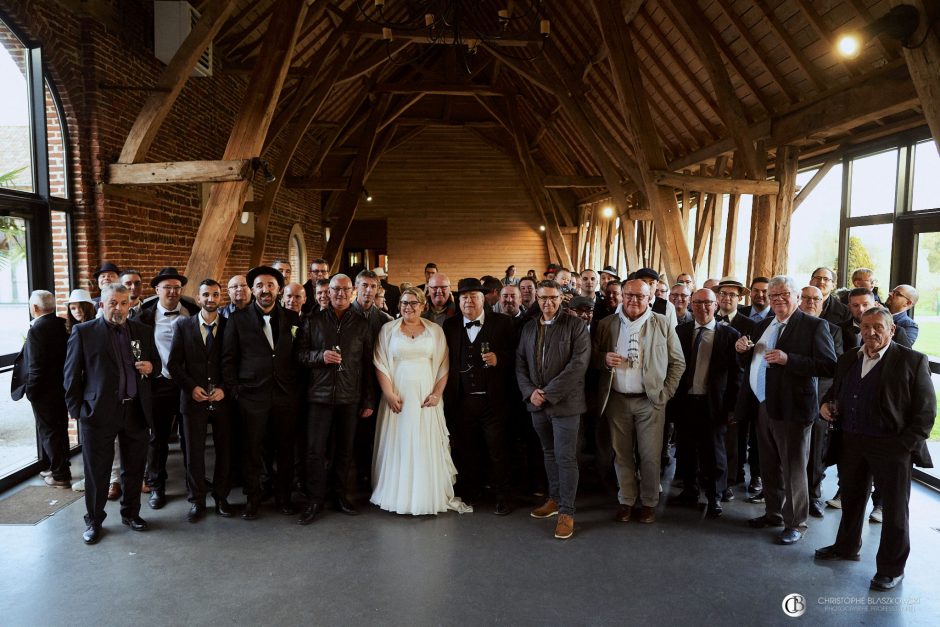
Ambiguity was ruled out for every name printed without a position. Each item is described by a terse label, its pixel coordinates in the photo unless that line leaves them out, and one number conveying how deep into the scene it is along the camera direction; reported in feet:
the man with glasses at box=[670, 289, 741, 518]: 14.01
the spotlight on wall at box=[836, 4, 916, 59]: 12.75
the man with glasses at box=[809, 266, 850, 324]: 15.42
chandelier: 19.99
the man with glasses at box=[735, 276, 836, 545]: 12.03
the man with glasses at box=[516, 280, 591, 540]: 12.92
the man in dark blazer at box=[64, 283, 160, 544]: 12.25
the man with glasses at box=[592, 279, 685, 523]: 13.24
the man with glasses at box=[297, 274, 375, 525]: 13.67
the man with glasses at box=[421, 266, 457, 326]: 14.97
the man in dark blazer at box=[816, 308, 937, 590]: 10.29
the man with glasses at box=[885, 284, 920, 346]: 14.80
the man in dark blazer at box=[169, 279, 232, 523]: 13.37
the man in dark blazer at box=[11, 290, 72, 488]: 14.49
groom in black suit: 14.03
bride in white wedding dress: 13.82
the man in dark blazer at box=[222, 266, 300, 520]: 13.53
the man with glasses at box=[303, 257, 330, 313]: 19.51
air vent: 20.85
